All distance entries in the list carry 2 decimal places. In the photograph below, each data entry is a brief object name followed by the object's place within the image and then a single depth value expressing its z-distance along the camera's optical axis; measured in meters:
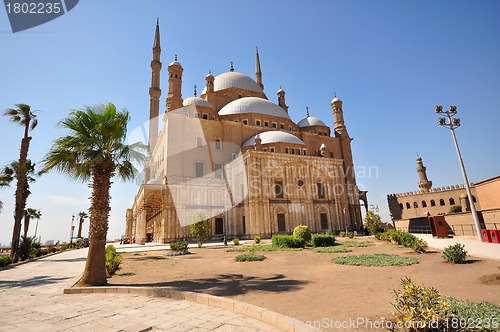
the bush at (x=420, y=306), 3.11
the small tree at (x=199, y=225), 20.45
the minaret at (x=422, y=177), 45.56
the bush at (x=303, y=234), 17.80
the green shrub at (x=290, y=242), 17.05
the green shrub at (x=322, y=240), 17.05
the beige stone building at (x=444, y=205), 19.36
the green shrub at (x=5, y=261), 13.79
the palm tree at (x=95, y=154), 7.91
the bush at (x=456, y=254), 8.09
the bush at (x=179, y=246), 16.65
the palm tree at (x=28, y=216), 29.67
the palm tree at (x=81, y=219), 56.35
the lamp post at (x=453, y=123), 15.18
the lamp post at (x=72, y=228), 47.16
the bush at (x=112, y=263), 9.09
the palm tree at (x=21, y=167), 16.95
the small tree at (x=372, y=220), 21.72
